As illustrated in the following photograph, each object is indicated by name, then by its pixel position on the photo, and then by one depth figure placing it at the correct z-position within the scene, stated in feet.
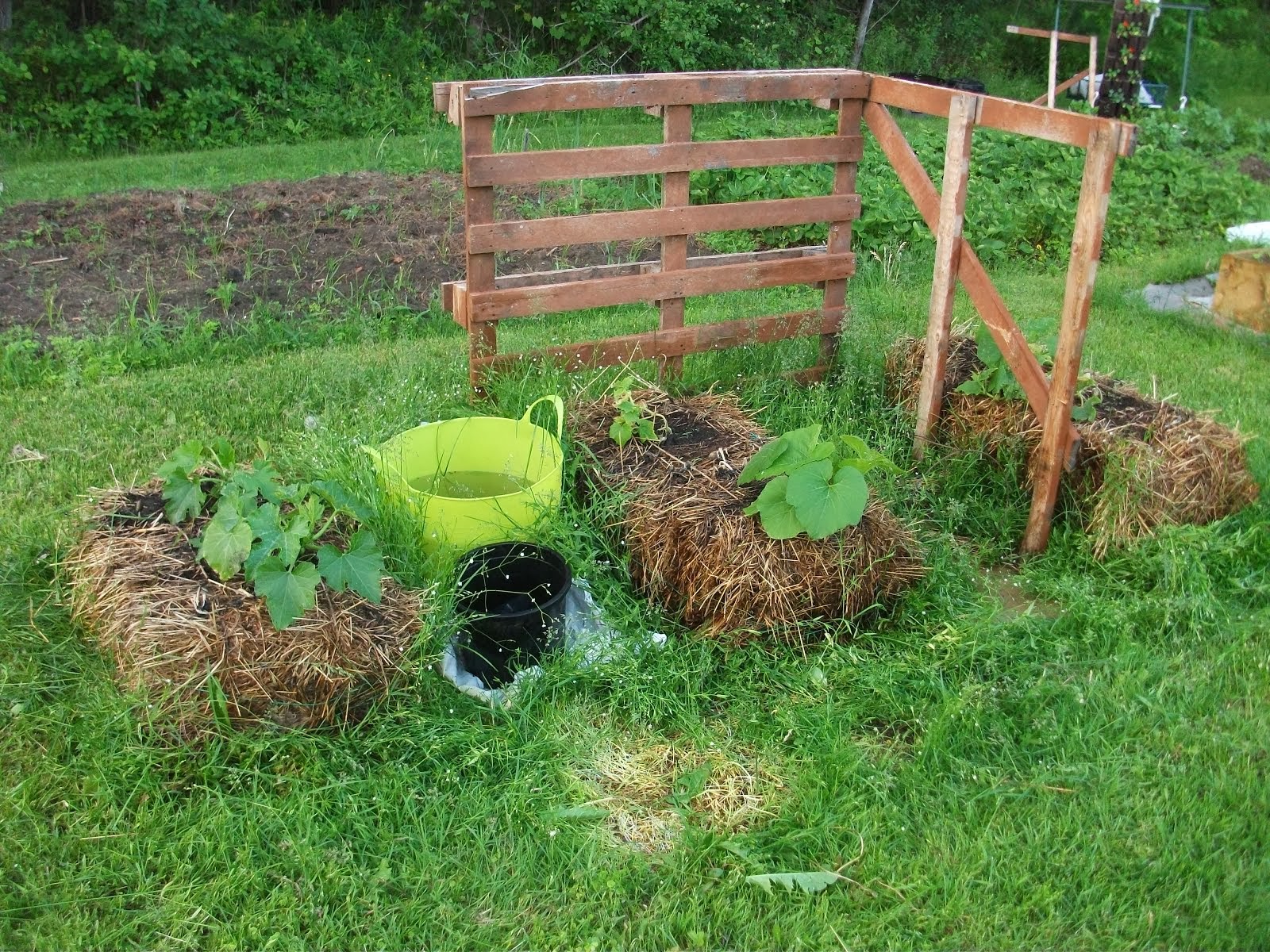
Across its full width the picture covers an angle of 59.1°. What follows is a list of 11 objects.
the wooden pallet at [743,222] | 13.48
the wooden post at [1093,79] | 42.32
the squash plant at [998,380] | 14.83
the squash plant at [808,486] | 11.60
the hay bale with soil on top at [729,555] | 11.94
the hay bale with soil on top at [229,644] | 10.04
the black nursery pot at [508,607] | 11.33
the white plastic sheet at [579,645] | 11.22
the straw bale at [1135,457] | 13.74
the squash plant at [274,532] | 10.13
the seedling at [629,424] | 13.65
